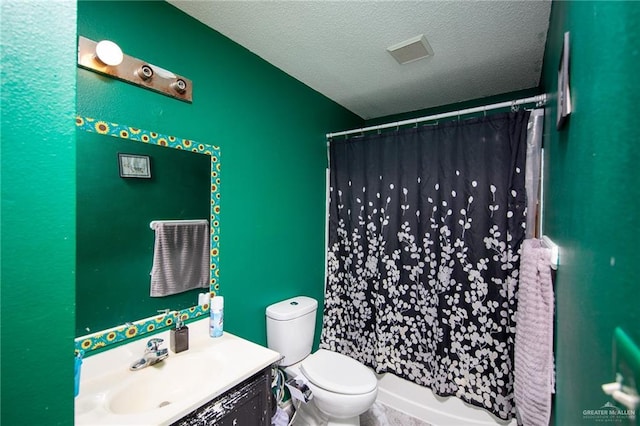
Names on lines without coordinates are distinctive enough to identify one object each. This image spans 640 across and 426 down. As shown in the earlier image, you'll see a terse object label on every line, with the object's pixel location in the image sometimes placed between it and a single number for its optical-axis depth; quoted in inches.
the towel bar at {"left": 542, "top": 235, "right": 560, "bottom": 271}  39.8
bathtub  71.6
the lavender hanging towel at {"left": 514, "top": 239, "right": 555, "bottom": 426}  43.1
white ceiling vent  61.4
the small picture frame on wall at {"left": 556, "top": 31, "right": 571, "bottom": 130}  31.8
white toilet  60.7
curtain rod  60.7
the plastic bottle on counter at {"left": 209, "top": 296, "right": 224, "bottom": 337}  55.2
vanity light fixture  41.4
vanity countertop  34.7
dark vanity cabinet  37.5
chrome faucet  44.4
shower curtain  66.7
